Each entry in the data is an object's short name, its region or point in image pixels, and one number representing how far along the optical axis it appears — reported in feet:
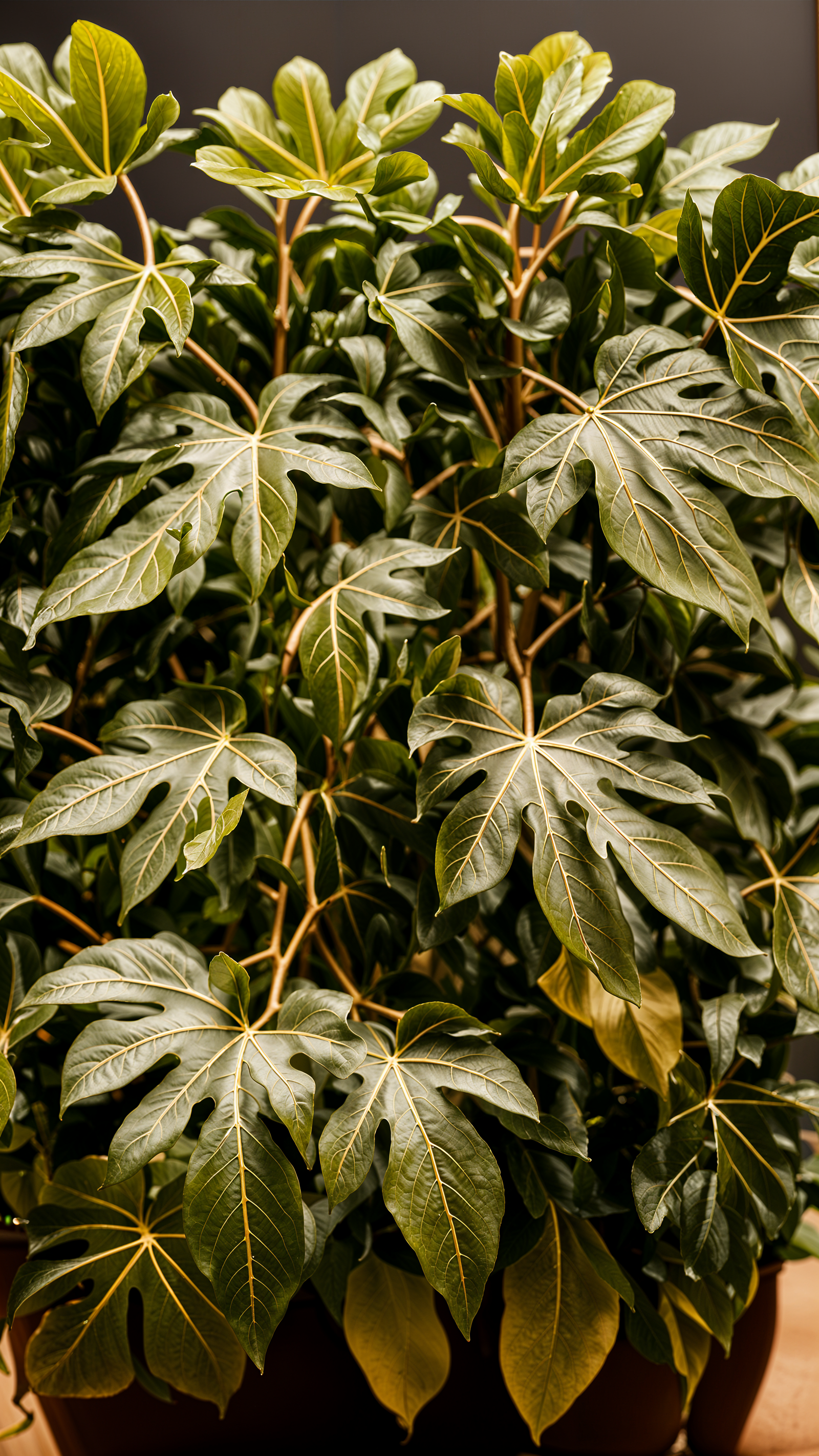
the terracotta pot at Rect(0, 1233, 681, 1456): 6.48
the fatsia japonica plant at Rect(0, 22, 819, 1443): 6.00
